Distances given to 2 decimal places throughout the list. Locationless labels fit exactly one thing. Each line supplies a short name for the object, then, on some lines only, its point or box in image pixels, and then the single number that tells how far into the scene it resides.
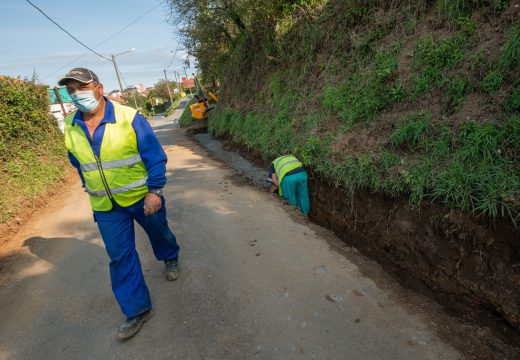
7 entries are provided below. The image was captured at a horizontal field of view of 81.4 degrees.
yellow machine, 14.89
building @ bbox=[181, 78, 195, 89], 75.10
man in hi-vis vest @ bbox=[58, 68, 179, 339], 2.45
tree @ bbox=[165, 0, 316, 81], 8.53
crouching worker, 4.96
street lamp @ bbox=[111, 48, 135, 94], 28.36
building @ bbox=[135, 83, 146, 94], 87.68
